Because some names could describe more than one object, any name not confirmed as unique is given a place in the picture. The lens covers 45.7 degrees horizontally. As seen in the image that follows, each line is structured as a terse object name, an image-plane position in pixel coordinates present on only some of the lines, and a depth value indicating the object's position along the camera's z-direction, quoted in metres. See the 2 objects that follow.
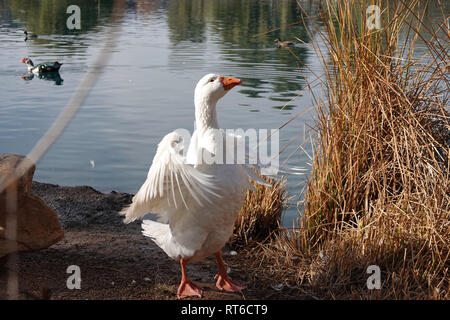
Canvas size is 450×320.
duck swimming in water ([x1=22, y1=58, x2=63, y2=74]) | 13.24
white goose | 3.65
